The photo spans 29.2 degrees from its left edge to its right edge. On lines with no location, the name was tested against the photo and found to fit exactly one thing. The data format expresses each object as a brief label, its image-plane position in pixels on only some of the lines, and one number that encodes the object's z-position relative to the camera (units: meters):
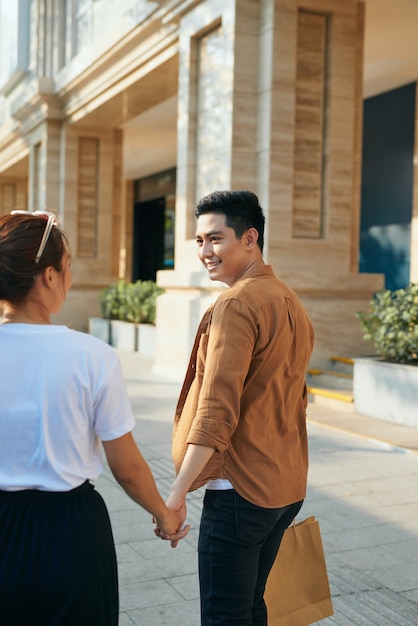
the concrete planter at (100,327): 16.39
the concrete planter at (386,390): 7.50
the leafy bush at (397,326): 7.80
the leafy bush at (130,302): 15.45
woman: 1.88
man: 2.22
